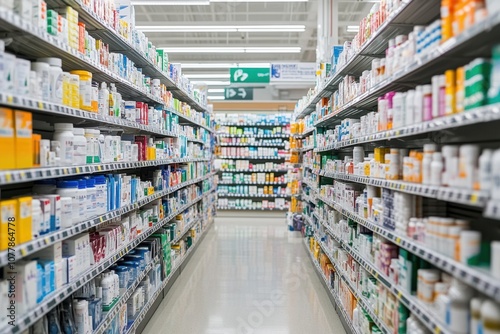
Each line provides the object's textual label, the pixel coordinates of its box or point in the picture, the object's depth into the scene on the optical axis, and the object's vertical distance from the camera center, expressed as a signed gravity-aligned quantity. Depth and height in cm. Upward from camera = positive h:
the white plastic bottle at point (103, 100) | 344 +48
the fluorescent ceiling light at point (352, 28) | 1150 +358
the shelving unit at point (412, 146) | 188 +12
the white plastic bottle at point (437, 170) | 225 -5
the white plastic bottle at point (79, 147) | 290 +8
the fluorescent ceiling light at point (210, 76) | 1673 +331
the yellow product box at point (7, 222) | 200 -30
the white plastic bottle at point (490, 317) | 169 -62
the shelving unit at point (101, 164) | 222 +9
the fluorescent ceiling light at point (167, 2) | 784 +294
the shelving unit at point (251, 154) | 1316 +18
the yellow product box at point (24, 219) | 217 -31
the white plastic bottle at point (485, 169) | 175 -4
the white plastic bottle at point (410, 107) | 263 +33
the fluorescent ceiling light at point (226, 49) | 1223 +325
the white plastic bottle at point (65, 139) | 275 +13
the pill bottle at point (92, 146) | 314 +10
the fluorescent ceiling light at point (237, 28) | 1051 +330
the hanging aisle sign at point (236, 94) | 1467 +228
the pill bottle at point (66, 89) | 273 +45
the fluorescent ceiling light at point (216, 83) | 1835 +334
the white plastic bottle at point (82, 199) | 294 -28
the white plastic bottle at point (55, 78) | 259 +49
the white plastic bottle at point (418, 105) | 250 +32
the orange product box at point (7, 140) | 202 +9
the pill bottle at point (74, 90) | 283 +46
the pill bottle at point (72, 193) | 282 -22
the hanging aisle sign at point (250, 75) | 1226 +246
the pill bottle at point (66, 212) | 269 -34
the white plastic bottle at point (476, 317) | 182 -67
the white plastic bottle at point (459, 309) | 198 -69
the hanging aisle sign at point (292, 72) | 1213 +251
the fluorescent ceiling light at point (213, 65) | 1455 +329
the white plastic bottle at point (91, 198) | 308 -28
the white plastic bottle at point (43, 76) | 248 +48
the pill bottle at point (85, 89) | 304 +50
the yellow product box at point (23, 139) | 216 +10
